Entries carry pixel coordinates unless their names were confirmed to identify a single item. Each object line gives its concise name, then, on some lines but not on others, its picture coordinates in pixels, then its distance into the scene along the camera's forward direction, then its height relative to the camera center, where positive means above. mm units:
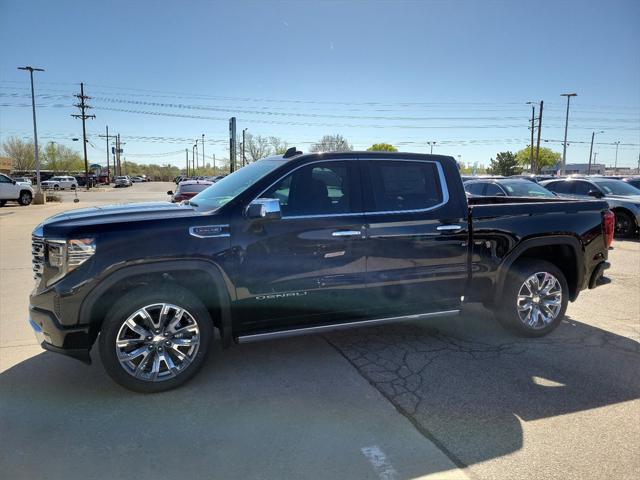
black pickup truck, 3523 -706
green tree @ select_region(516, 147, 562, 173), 102250 +5322
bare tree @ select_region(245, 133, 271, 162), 89331 +5230
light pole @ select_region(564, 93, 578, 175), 46378 +4834
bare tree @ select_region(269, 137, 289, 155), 87012 +5966
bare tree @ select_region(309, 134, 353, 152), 76150 +5972
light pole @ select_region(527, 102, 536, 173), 57438 +7567
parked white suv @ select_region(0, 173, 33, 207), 23672 -1144
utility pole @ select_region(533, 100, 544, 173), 53031 +6743
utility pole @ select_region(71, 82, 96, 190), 61406 +7995
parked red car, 15203 -522
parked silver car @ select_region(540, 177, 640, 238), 12484 -290
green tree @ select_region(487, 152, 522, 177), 70625 +2527
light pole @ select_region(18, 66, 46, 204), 28341 +2563
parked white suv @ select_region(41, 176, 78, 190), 58375 -1601
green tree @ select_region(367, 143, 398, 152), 85050 +5924
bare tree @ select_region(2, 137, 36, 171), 99688 +3315
